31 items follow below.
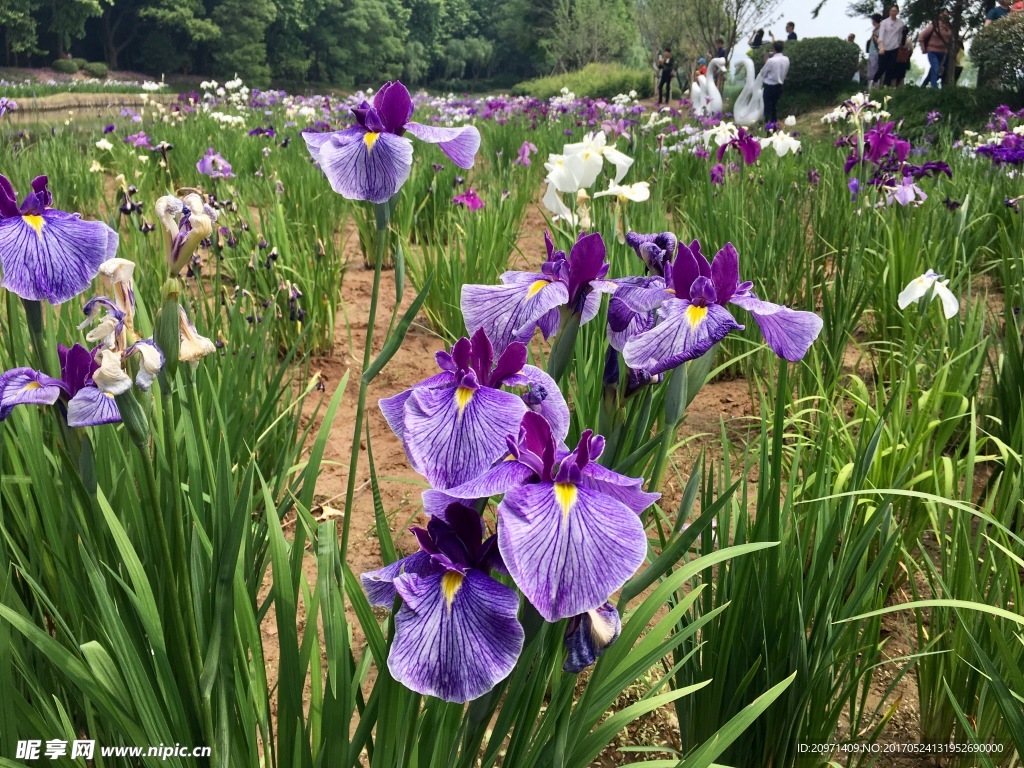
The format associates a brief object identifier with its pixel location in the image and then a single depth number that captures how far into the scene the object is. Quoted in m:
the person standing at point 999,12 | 13.45
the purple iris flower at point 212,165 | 3.70
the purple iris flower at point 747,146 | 4.02
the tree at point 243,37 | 41.91
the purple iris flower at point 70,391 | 0.84
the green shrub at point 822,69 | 18.12
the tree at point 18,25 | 32.69
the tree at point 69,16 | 35.84
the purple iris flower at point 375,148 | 1.16
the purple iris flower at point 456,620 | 0.65
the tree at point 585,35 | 39.25
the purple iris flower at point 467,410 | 0.71
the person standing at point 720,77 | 20.42
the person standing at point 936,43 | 15.21
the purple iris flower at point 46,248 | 0.91
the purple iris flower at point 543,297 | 0.90
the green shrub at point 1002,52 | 11.65
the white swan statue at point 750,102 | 12.94
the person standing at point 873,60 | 15.03
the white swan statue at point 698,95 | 11.43
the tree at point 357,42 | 48.28
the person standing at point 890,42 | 14.22
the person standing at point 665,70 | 20.67
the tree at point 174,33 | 39.88
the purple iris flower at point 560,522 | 0.63
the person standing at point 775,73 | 13.89
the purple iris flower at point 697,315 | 0.85
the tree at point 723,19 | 26.09
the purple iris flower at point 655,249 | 1.07
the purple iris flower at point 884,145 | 3.58
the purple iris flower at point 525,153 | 4.96
